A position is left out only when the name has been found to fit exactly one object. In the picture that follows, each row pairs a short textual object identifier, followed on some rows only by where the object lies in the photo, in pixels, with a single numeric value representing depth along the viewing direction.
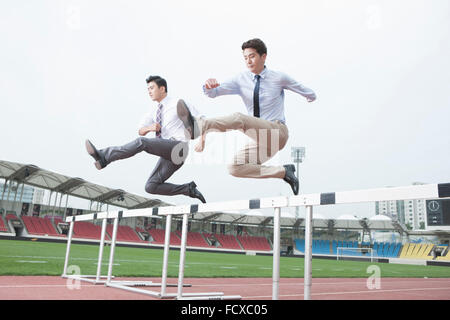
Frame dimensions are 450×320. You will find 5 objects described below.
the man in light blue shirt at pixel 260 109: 3.43
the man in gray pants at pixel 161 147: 3.49
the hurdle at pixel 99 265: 7.45
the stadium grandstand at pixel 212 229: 38.47
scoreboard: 35.53
